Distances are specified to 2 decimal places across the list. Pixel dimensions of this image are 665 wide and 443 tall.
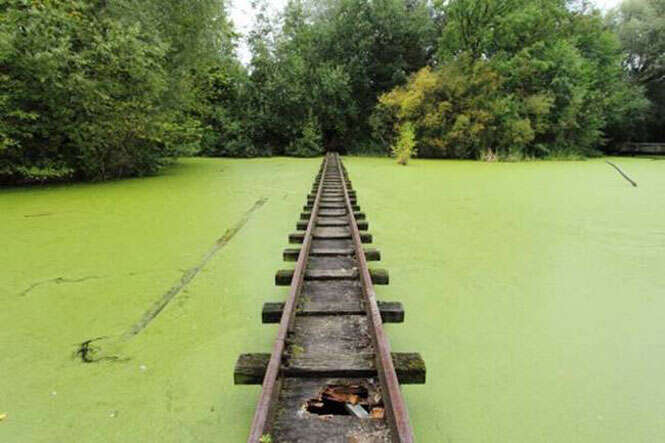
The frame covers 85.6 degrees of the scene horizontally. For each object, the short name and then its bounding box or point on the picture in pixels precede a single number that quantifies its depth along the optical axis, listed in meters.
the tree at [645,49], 17.98
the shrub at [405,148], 10.89
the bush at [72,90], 5.44
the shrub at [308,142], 15.98
